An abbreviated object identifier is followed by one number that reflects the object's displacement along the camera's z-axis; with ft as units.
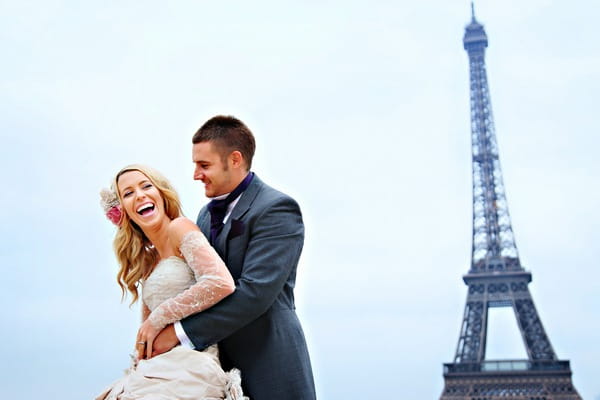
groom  11.07
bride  10.32
